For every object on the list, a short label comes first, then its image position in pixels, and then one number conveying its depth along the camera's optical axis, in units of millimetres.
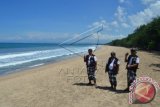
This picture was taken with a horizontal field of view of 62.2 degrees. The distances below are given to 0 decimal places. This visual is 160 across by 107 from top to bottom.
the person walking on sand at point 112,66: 5303
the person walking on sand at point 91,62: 5730
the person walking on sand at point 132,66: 5050
